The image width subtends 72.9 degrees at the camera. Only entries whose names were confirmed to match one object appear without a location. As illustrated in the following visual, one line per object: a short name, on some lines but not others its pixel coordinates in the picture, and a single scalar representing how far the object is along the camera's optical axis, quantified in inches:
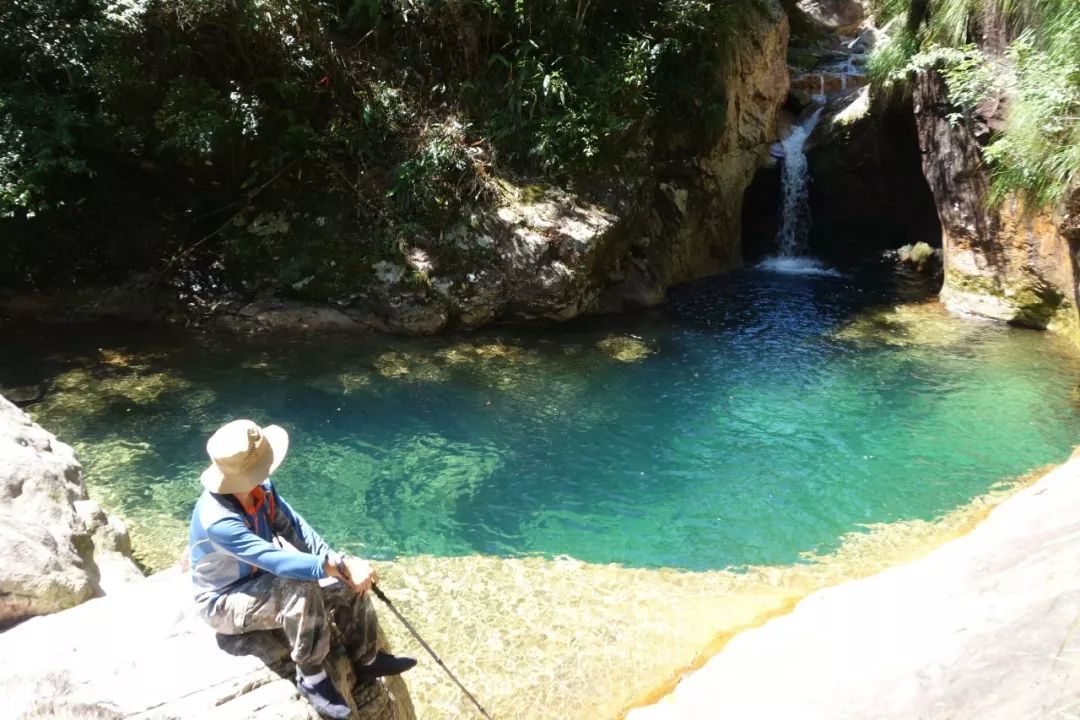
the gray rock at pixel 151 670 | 134.4
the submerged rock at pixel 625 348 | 436.8
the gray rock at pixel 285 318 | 466.0
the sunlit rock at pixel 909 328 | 454.9
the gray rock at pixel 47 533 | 172.1
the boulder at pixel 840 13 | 842.8
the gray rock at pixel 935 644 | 142.7
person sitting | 136.8
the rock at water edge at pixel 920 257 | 622.8
